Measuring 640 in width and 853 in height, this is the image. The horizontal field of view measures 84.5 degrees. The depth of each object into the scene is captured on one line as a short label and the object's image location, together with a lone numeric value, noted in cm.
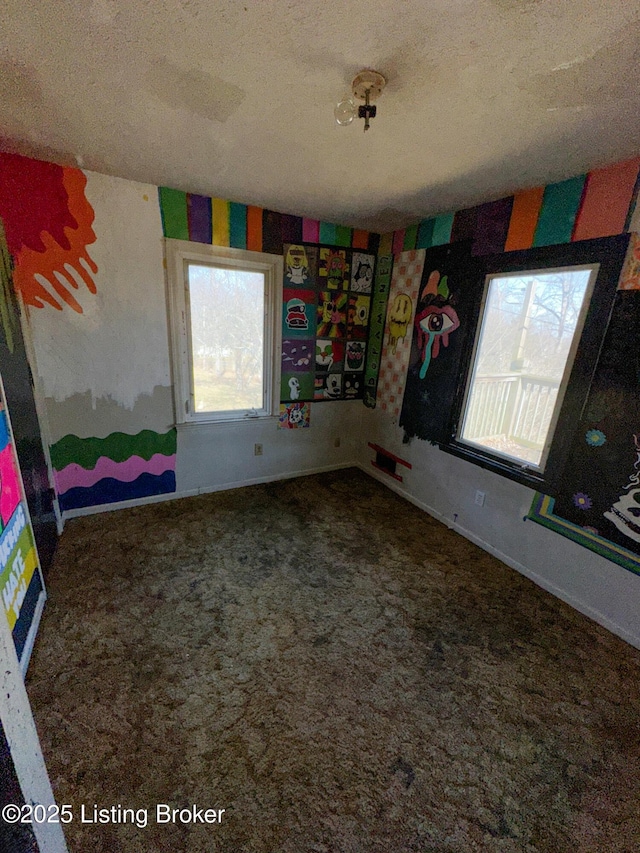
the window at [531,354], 192
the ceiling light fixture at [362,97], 122
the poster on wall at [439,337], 260
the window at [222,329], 268
